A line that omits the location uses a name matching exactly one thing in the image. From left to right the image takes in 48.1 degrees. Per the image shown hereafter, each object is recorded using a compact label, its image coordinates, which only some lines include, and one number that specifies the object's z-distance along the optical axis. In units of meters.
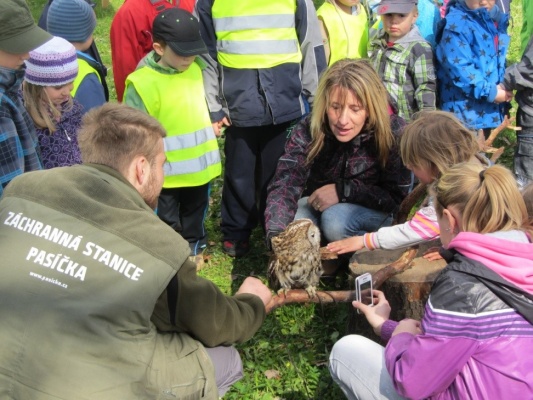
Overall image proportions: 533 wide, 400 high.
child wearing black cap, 4.08
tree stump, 3.38
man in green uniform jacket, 1.96
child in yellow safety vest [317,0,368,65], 5.08
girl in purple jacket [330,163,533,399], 2.11
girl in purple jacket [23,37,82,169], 3.64
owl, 3.55
